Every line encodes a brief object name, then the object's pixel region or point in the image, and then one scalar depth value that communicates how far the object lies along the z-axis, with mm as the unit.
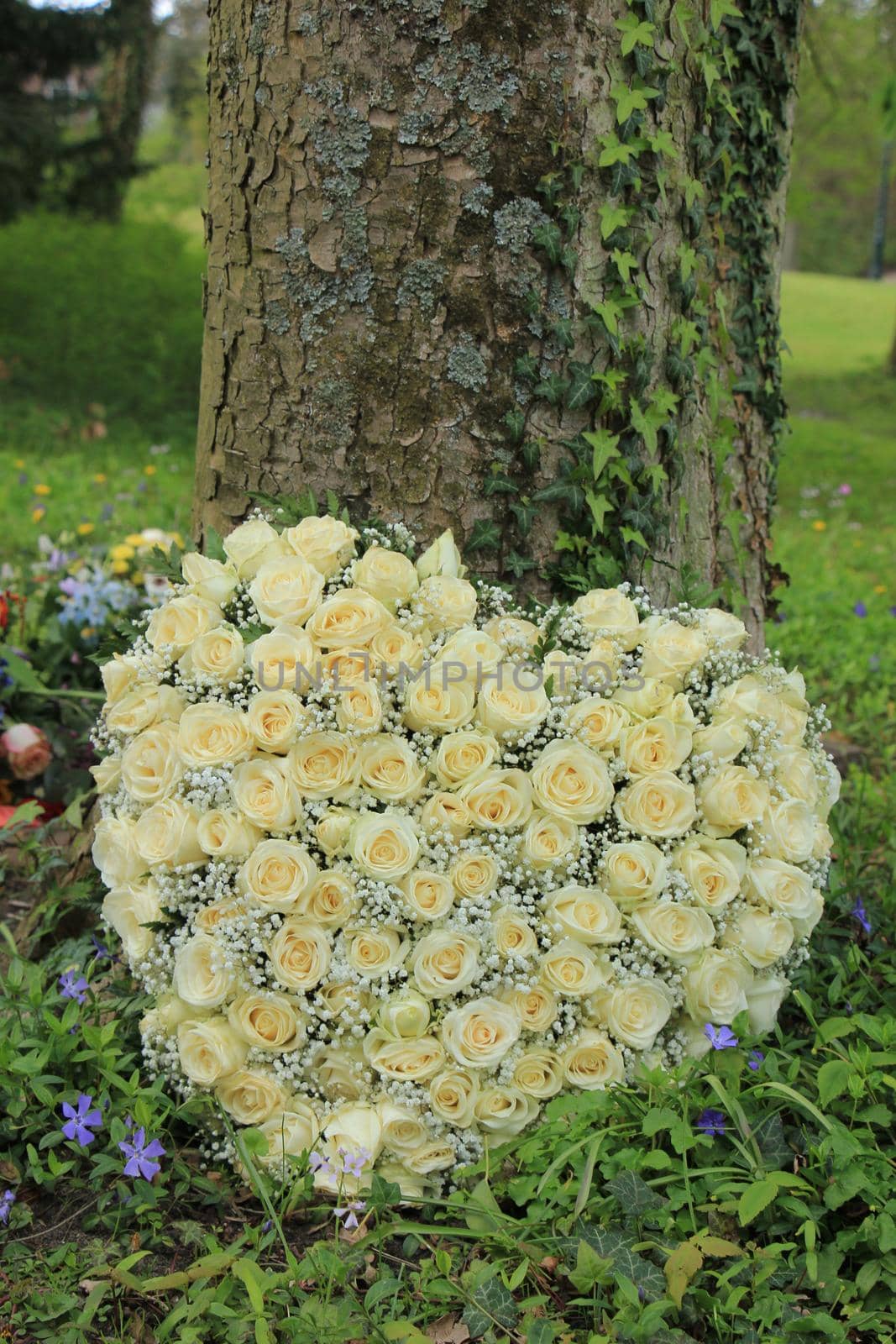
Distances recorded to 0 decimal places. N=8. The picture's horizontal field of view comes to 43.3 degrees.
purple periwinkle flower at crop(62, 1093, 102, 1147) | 1932
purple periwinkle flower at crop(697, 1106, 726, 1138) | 1988
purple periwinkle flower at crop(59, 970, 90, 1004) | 2232
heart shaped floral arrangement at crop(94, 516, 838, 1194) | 2031
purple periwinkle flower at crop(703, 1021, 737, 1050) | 2004
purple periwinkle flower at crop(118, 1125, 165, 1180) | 1888
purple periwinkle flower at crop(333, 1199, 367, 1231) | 1822
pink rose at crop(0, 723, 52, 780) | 3285
